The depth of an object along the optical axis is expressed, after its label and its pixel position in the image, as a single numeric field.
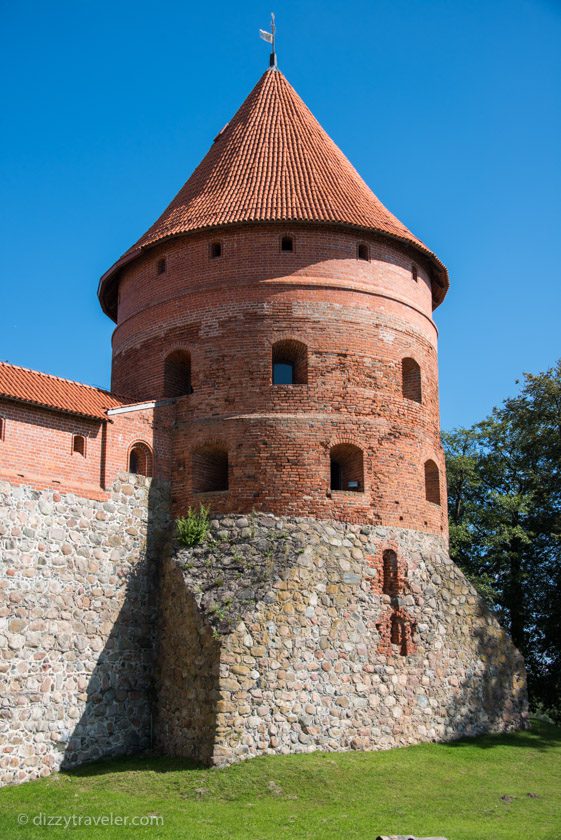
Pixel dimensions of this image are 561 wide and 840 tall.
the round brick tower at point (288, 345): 16.12
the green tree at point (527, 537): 23.05
